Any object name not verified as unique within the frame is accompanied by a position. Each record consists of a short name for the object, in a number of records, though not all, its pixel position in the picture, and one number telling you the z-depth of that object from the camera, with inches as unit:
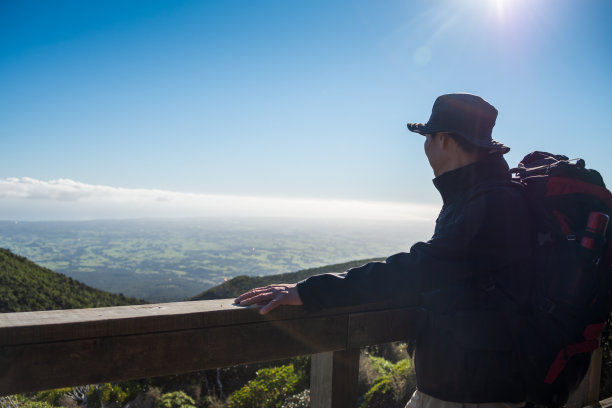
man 63.3
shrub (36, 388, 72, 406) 167.9
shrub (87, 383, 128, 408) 196.2
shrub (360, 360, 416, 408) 197.5
